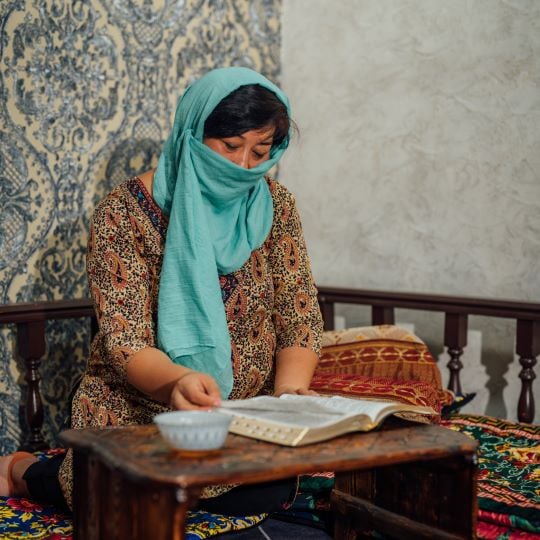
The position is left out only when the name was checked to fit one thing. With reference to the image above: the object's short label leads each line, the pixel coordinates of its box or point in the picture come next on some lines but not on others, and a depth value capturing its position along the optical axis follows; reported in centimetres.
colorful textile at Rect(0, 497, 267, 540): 193
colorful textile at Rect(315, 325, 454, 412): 267
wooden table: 134
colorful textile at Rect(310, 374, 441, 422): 242
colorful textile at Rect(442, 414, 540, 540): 195
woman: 199
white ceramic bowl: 137
